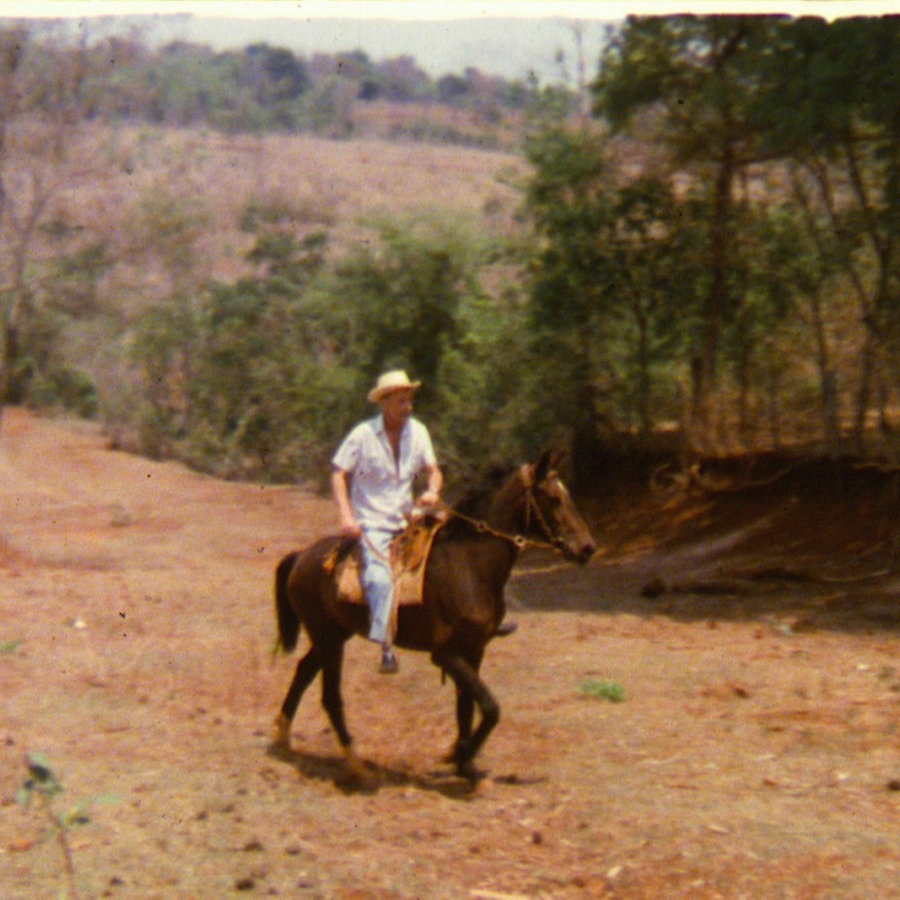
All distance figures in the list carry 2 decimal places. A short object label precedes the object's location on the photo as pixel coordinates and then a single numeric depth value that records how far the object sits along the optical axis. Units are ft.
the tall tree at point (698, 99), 54.90
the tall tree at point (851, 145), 44.24
